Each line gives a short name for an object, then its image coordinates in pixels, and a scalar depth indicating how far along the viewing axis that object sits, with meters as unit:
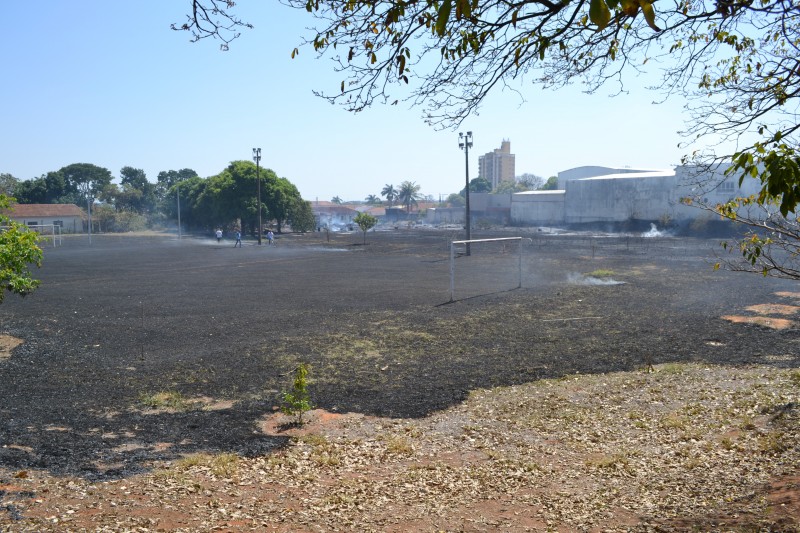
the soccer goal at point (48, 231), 76.28
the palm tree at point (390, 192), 168.62
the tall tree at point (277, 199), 72.31
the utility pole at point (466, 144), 39.47
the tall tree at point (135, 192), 105.56
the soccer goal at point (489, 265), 28.30
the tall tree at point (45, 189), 101.19
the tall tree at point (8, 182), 97.19
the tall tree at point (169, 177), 128.16
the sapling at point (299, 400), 9.37
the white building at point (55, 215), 84.75
